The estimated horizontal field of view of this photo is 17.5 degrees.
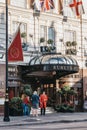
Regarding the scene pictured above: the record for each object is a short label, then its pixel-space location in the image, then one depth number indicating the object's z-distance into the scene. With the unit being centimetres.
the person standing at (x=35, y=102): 1973
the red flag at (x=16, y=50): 1836
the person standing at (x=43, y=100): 2101
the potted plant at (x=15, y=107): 2040
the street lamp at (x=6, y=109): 1717
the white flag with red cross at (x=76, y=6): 2327
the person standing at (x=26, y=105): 2062
